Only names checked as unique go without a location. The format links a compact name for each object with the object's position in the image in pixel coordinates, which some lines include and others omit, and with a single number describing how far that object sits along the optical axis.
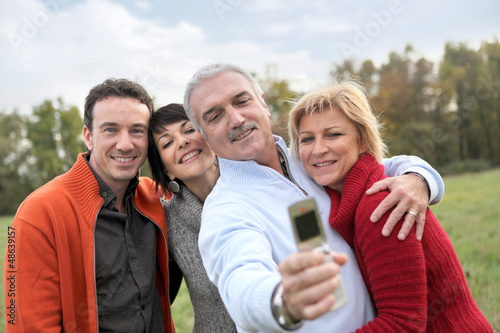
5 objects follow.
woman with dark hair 3.03
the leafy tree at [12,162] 32.28
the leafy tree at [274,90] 32.84
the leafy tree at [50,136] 34.62
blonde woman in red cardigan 1.82
